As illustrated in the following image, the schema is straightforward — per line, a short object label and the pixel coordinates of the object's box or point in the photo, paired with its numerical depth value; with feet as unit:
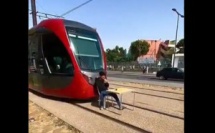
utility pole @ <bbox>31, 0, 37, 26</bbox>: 34.01
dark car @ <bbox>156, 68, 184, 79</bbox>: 49.70
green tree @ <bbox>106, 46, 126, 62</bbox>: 138.60
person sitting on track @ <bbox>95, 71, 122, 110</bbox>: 15.09
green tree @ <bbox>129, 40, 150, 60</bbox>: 123.84
